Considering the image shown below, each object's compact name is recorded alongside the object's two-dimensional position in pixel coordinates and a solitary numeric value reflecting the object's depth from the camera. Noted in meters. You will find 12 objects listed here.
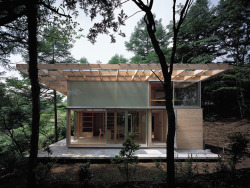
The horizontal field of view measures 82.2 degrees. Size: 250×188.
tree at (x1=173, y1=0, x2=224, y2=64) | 15.88
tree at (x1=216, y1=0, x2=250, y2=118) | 13.51
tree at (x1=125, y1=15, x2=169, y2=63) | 21.94
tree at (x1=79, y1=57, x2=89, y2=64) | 31.36
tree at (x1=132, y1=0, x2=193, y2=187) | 2.90
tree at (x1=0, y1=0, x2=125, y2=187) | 3.72
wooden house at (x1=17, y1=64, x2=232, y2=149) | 8.15
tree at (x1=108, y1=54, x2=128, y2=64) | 27.87
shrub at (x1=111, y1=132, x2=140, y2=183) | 4.12
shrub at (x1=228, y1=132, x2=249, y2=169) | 4.00
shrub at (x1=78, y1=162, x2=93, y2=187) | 3.39
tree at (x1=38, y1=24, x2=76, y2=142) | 11.30
